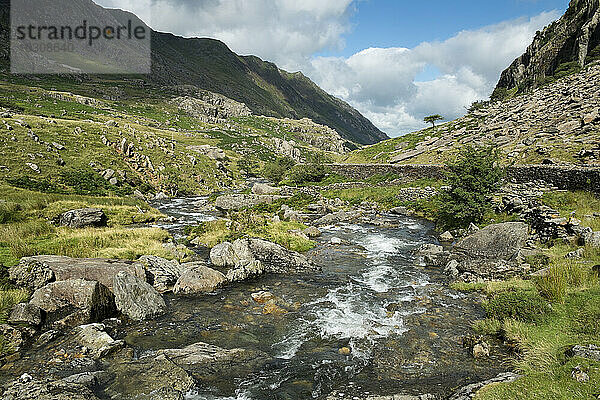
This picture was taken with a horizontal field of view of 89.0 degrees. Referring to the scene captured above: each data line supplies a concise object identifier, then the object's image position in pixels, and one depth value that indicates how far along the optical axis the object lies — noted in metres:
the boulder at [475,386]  7.55
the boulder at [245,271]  18.38
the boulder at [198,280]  16.66
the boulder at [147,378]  8.46
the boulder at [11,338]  10.21
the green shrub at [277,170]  71.07
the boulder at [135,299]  13.58
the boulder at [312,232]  29.38
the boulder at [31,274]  13.62
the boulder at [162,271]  16.85
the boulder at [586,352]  7.39
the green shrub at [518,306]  11.05
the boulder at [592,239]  15.16
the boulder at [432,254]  21.03
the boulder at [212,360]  9.84
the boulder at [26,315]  11.44
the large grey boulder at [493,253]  17.36
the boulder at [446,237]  26.56
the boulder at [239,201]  43.78
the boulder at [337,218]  34.91
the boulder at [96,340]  10.45
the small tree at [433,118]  80.31
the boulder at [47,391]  7.48
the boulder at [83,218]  25.94
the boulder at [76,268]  14.40
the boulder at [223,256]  20.70
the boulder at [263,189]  52.50
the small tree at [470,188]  27.19
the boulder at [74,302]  12.42
